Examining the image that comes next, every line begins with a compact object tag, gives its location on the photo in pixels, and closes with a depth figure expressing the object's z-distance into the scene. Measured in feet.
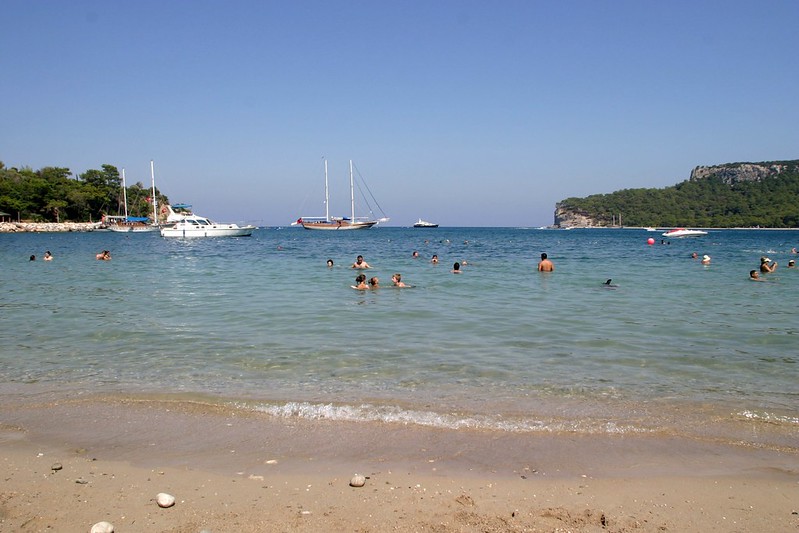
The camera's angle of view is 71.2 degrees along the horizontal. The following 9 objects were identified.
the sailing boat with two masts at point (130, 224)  307.58
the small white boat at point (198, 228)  224.94
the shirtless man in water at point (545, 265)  81.62
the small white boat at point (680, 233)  266.12
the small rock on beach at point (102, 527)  12.19
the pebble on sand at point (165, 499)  13.65
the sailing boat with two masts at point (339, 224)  337.93
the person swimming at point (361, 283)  60.18
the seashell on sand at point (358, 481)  14.79
